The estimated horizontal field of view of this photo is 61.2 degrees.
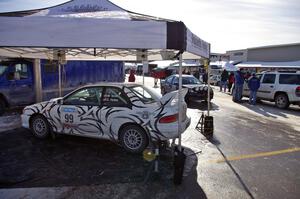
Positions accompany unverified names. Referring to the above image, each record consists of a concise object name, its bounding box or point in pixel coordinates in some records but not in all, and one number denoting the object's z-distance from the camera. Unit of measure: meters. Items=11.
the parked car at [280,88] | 12.24
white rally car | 5.34
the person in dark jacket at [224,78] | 19.88
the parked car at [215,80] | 27.39
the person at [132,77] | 17.59
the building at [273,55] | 28.34
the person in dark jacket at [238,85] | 14.43
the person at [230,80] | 19.13
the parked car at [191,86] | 13.22
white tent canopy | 3.95
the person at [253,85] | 13.32
